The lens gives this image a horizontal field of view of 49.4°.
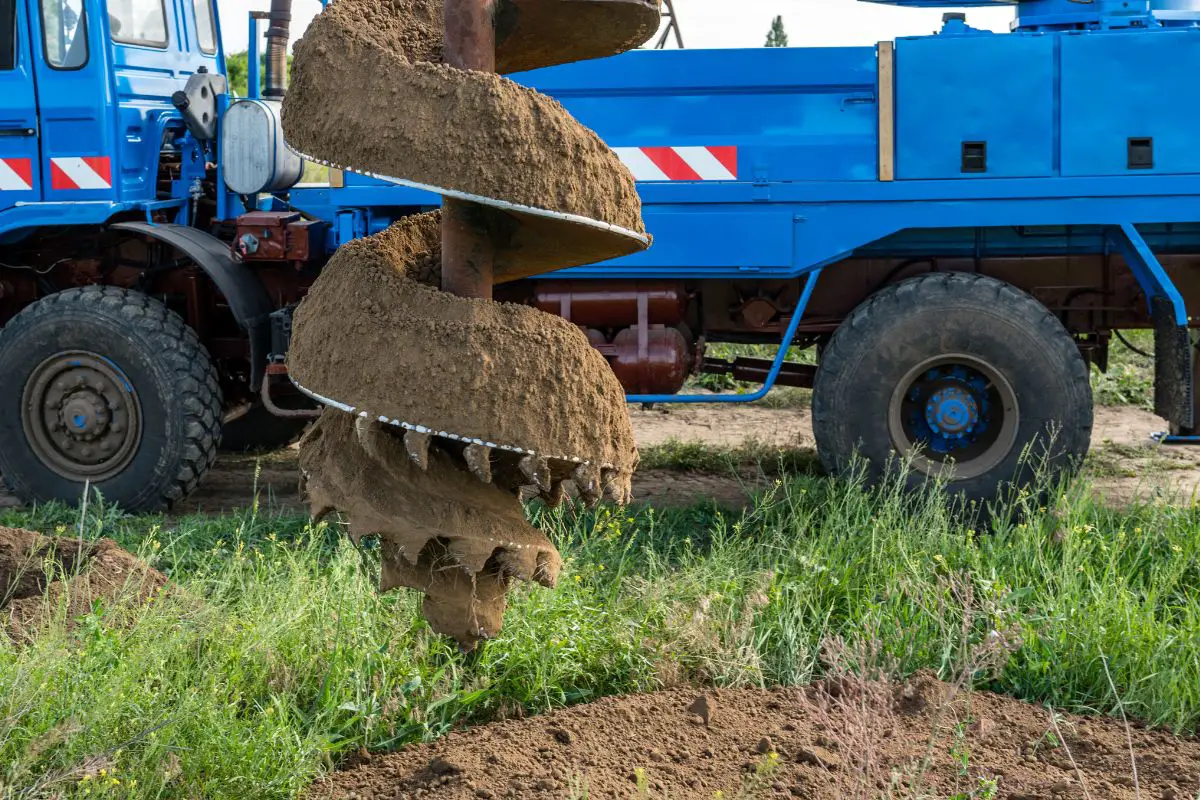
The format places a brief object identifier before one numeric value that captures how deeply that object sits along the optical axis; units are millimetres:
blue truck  5539
